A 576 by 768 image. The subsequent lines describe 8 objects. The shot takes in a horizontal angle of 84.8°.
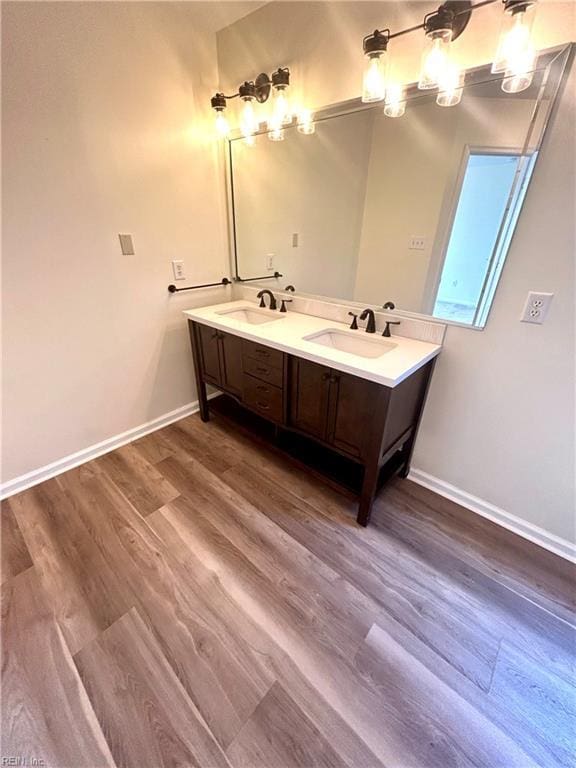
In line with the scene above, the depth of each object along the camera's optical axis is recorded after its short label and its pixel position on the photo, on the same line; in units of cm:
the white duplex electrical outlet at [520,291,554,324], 122
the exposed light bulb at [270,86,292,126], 163
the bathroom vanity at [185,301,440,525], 134
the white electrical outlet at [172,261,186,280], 203
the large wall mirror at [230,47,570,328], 119
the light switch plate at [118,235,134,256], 176
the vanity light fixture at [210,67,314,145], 162
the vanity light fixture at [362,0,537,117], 101
